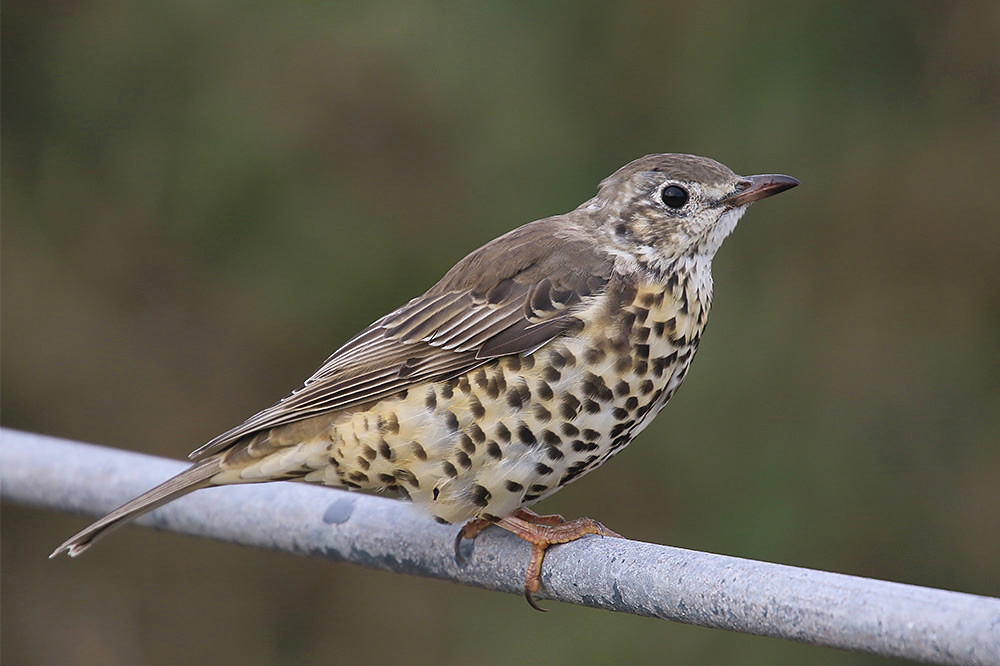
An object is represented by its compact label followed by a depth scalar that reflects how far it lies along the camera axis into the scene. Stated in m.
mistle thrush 5.92
